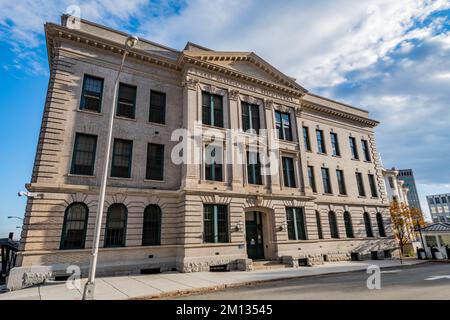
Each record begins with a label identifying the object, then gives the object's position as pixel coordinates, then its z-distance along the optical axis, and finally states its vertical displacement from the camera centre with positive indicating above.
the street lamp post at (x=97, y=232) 8.34 +0.17
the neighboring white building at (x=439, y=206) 123.62 +10.20
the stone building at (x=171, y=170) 15.26 +4.63
